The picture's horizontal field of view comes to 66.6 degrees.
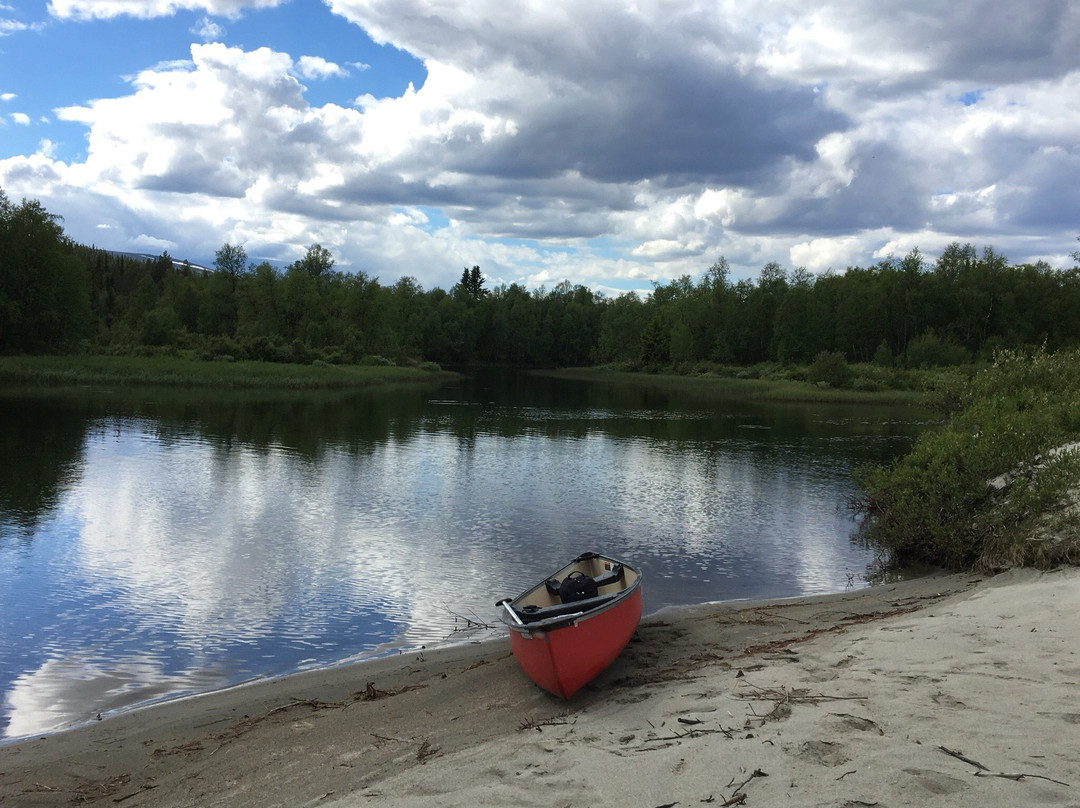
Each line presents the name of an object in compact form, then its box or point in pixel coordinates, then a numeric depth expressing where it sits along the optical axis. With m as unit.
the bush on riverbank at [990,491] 14.63
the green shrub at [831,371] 83.44
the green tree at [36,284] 64.62
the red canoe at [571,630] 9.20
